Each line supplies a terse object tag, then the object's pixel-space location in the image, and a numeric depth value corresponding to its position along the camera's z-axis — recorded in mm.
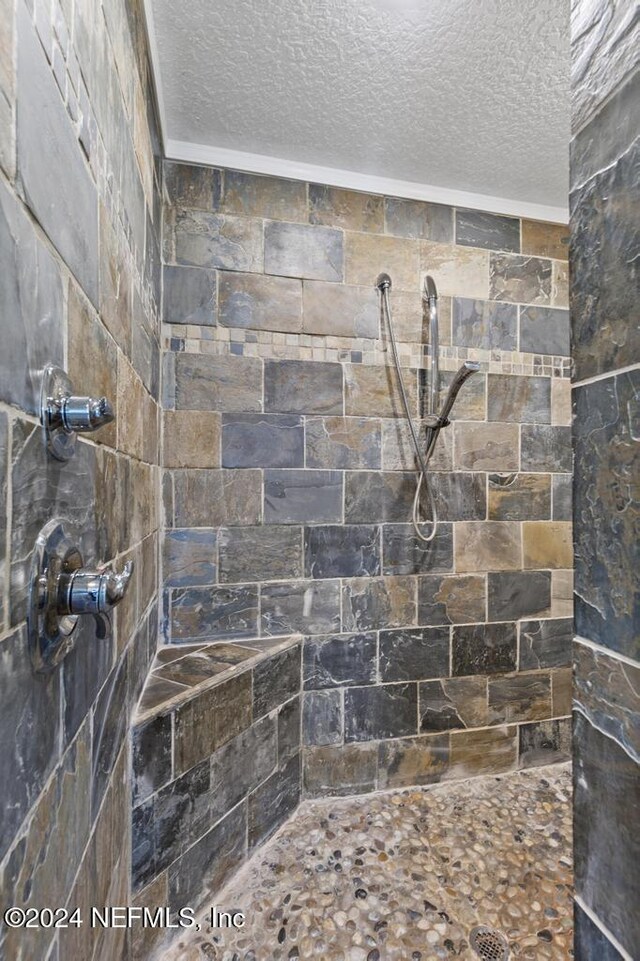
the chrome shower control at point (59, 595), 520
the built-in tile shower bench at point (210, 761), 1170
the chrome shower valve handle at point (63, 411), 551
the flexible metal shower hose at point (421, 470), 1859
